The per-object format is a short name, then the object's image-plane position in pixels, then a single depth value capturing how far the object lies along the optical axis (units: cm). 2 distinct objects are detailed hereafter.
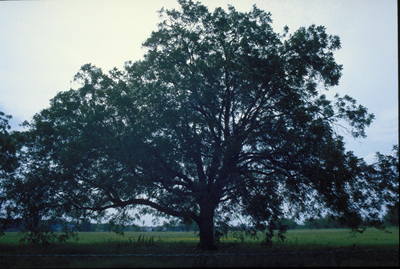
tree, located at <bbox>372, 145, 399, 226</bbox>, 1683
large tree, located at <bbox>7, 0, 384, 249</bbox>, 1756
